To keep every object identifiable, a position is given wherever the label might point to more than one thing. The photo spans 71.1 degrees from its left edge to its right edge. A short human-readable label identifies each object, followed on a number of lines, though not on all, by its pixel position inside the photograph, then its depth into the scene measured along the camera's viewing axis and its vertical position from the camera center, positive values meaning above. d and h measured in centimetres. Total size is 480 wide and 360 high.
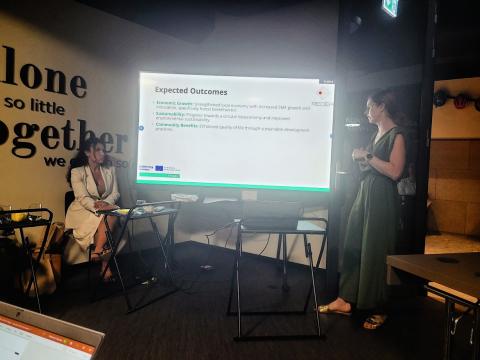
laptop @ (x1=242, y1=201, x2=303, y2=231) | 199 -27
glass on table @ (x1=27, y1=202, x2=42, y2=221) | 228 -39
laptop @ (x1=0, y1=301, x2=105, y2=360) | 54 -30
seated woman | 294 -34
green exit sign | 277 +142
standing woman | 228 -26
